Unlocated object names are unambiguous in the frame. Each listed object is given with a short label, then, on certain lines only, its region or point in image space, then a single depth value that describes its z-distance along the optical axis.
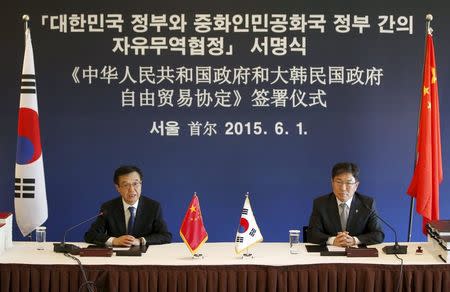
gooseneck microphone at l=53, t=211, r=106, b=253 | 3.80
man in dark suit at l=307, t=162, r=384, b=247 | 4.21
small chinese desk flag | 3.73
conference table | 3.54
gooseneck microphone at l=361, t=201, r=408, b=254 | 3.79
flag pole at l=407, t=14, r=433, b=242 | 5.02
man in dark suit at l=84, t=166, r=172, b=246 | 4.22
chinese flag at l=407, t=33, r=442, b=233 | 4.89
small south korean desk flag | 3.72
